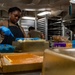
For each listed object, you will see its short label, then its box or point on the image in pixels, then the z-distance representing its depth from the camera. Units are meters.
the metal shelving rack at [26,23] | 5.21
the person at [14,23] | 2.42
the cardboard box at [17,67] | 0.90
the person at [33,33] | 4.08
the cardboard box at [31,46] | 1.61
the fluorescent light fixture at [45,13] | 5.05
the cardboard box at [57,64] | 0.56
